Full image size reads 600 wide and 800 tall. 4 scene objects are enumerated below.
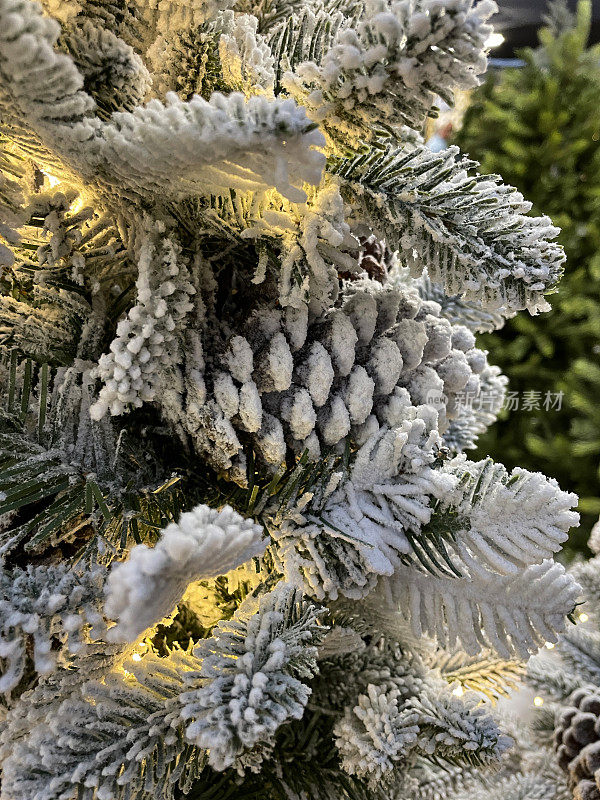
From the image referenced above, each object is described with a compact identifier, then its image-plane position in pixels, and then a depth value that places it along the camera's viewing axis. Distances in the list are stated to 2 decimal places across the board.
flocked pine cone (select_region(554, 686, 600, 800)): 0.54
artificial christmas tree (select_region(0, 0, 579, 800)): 0.24
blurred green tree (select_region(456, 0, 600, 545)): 1.03
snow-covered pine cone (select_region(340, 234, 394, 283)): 0.43
